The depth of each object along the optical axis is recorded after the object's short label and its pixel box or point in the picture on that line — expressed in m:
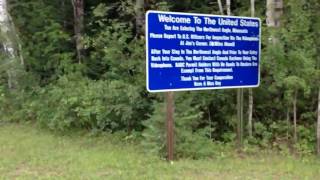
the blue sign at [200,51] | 8.48
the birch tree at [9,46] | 15.97
